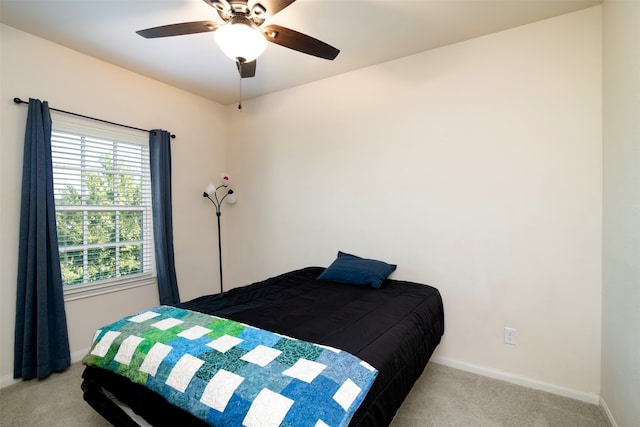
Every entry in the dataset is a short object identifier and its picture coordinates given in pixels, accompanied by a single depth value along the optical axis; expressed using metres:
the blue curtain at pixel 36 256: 2.35
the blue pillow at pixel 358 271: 2.57
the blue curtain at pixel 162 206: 3.24
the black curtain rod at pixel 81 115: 2.37
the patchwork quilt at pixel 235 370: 1.07
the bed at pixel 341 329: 1.38
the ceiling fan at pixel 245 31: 1.59
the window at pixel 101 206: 2.66
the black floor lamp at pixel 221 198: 3.85
